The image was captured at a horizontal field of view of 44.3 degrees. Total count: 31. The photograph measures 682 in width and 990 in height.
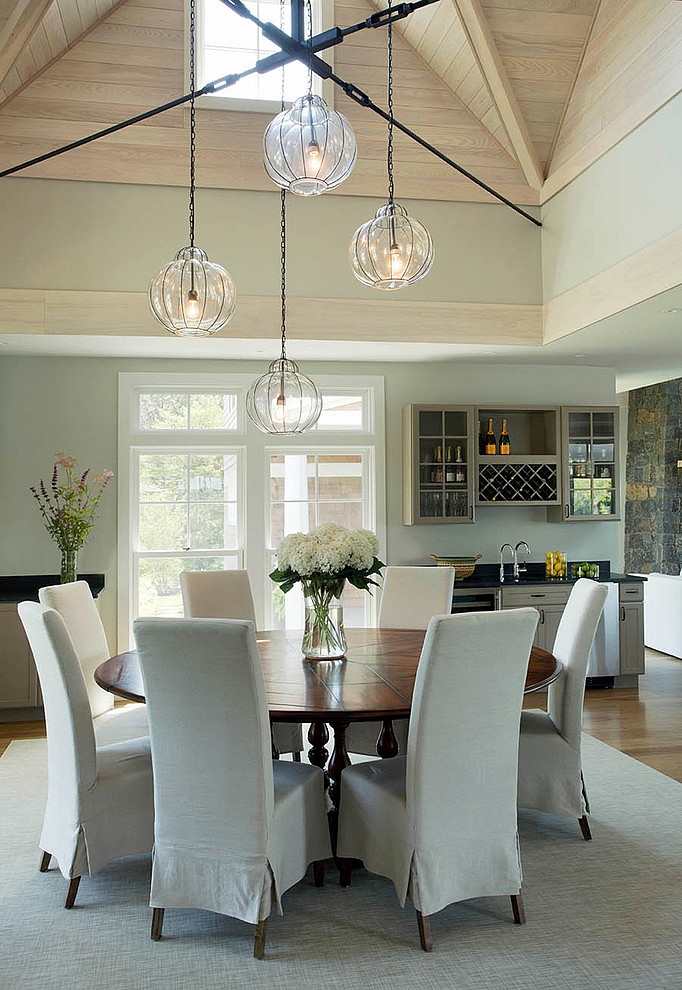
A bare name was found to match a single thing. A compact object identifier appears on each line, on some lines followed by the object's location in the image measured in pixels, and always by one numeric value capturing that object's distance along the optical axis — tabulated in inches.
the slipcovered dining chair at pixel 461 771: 101.3
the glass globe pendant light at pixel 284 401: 153.3
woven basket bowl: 241.0
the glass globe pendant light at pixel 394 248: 127.9
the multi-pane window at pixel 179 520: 245.8
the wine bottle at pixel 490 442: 250.4
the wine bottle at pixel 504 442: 251.4
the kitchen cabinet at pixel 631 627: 242.2
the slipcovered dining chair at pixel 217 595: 177.5
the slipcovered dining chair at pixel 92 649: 140.2
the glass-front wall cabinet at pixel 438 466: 245.9
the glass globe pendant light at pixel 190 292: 130.5
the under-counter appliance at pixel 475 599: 236.8
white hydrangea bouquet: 134.0
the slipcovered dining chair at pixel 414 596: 178.9
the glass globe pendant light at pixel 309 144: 109.2
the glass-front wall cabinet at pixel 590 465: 253.9
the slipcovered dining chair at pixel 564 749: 133.9
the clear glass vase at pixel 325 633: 140.1
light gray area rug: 97.3
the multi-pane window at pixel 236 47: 219.1
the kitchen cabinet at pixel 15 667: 207.8
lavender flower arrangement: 216.7
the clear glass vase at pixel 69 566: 213.5
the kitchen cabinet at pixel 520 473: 249.6
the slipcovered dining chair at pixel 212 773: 97.6
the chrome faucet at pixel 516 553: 255.0
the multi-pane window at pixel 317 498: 253.1
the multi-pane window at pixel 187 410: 246.2
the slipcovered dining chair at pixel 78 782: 113.0
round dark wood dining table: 107.7
